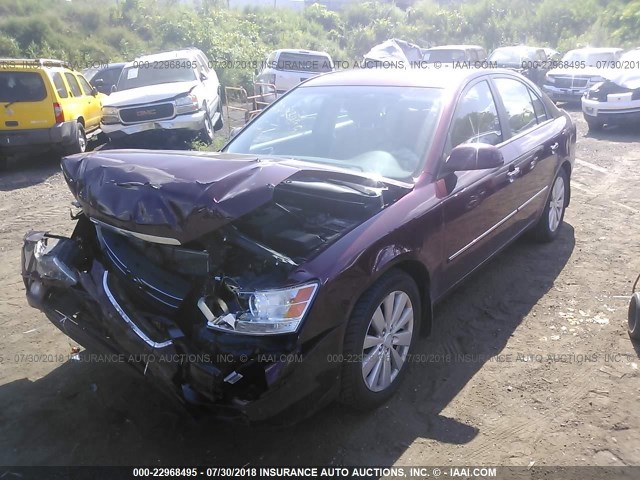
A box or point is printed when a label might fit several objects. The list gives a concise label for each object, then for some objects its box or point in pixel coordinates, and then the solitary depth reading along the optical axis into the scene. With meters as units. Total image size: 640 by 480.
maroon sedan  2.63
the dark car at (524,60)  19.02
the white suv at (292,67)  15.77
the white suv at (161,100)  10.70
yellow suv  9.60
